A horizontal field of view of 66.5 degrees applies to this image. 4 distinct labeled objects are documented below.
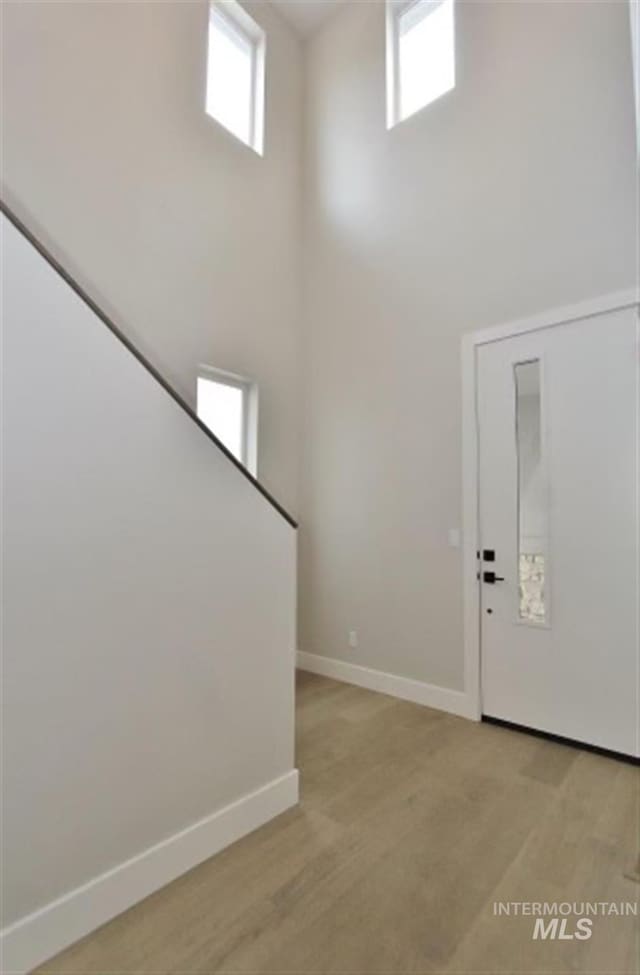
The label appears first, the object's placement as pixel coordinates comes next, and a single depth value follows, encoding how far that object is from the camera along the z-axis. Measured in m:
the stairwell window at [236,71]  3.99
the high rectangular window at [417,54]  3.72
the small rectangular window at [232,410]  3.78
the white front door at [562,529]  2.63
